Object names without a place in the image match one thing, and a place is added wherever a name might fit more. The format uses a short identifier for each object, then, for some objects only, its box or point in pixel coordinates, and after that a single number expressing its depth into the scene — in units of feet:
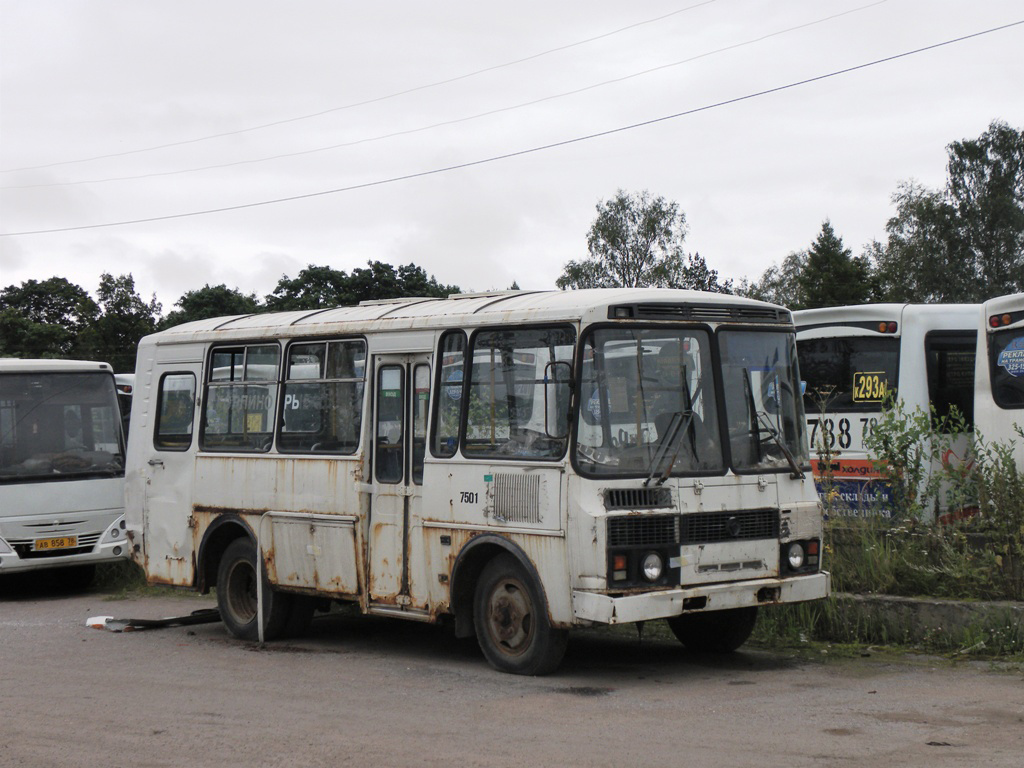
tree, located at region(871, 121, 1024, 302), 228.63
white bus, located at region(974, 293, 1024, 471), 46.80
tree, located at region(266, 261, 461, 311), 158.10
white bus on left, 53.47
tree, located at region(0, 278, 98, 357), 176.14
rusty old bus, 29.96
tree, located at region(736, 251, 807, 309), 292.55
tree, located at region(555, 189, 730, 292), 243.40
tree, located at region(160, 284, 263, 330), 173.06
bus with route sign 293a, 54.34
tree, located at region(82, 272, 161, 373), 176.35
